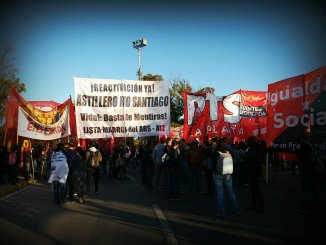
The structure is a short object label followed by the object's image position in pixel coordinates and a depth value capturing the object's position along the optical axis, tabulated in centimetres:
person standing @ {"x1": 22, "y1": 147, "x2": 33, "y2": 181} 1565
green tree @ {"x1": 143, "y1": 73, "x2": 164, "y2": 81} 4641
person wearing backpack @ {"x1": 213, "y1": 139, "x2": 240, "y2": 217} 795
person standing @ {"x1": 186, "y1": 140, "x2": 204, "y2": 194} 1157
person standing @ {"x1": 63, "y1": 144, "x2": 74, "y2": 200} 1087
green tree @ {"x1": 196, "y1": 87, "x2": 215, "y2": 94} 5012
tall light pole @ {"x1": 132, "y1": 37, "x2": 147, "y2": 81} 4342
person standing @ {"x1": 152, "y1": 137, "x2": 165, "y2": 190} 1266
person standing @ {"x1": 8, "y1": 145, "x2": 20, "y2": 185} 1416
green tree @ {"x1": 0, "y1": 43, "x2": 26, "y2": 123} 3262
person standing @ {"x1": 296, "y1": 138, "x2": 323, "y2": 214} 837
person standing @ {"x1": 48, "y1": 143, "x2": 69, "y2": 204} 1007
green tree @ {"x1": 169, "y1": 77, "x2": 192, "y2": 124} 4581
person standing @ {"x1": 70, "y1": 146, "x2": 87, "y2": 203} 1019
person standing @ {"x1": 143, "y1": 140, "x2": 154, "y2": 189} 1312
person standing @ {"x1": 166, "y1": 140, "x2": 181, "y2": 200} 1066
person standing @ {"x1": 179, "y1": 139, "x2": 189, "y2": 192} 1270
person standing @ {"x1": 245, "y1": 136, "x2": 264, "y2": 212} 858
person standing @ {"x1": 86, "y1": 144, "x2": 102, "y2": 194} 1153
